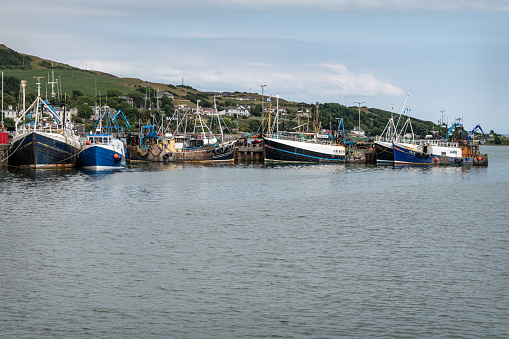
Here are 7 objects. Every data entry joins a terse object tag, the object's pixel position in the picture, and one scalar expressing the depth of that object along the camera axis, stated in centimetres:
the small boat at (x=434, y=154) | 14075
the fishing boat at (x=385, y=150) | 14512
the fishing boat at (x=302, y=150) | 13850
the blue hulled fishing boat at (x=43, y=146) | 9950
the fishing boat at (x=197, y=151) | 13538
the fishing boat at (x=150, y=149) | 13300
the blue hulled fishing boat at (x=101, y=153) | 10806
